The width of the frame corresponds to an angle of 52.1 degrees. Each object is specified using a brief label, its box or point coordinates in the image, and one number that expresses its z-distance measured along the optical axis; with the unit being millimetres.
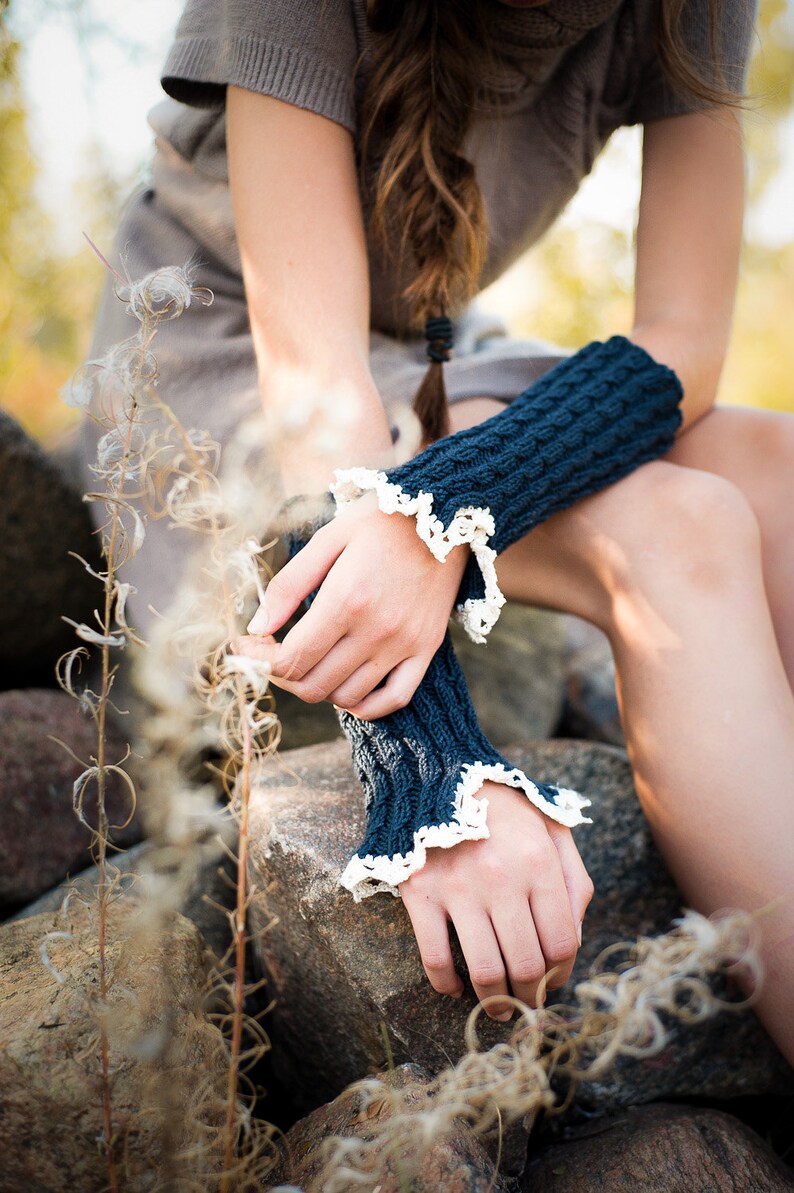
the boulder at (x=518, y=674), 1823
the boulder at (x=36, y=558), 1555
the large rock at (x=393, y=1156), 644
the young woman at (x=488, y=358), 836
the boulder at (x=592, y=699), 1954
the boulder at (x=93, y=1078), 678
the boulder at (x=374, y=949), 872
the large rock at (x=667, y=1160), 820
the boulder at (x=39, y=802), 1212
